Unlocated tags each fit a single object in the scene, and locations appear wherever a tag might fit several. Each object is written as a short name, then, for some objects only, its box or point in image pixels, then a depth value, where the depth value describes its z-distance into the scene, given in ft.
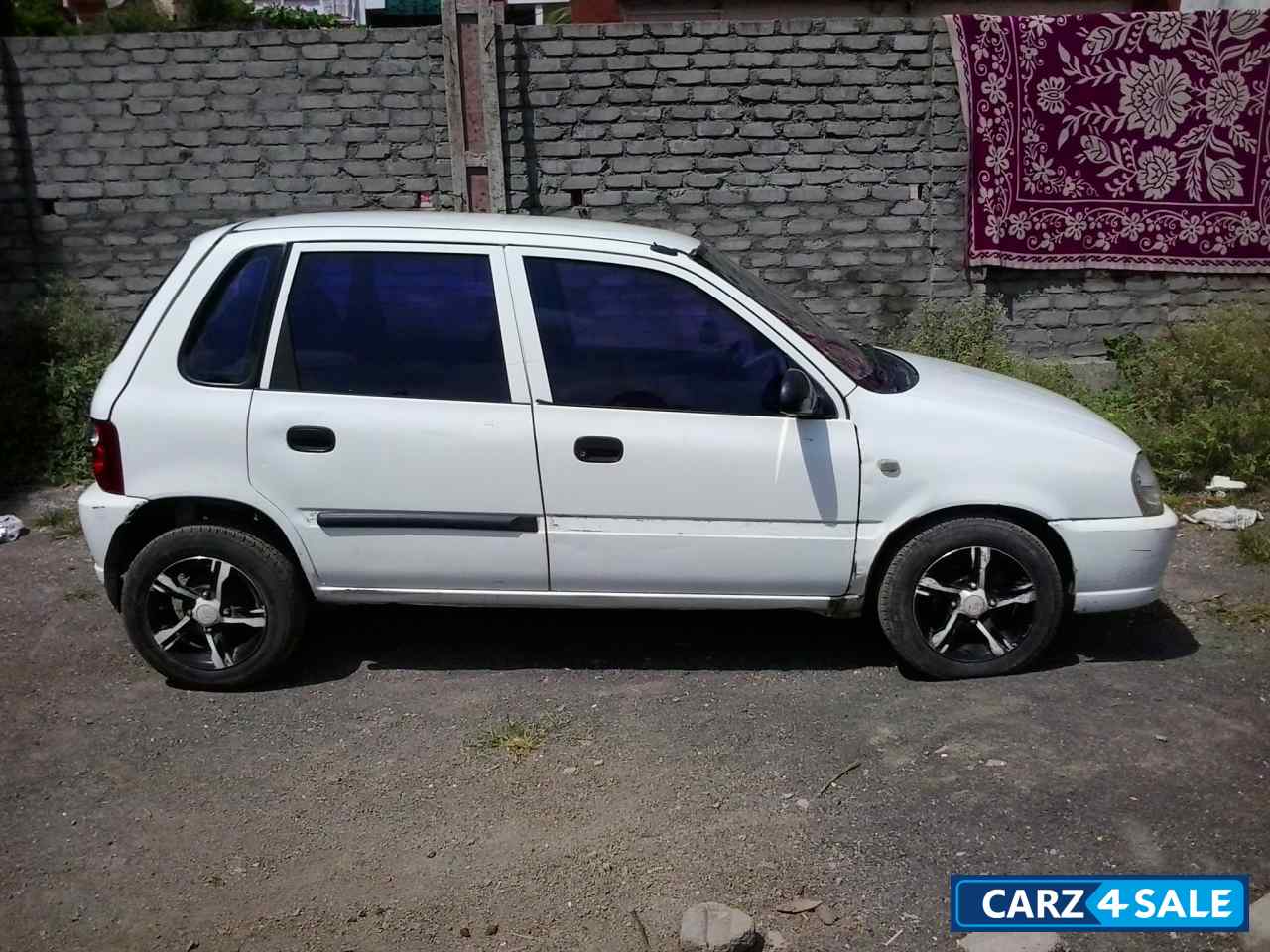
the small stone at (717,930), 10.53
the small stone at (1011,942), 10.50
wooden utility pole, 26.76
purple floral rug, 26.99
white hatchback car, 14.75
